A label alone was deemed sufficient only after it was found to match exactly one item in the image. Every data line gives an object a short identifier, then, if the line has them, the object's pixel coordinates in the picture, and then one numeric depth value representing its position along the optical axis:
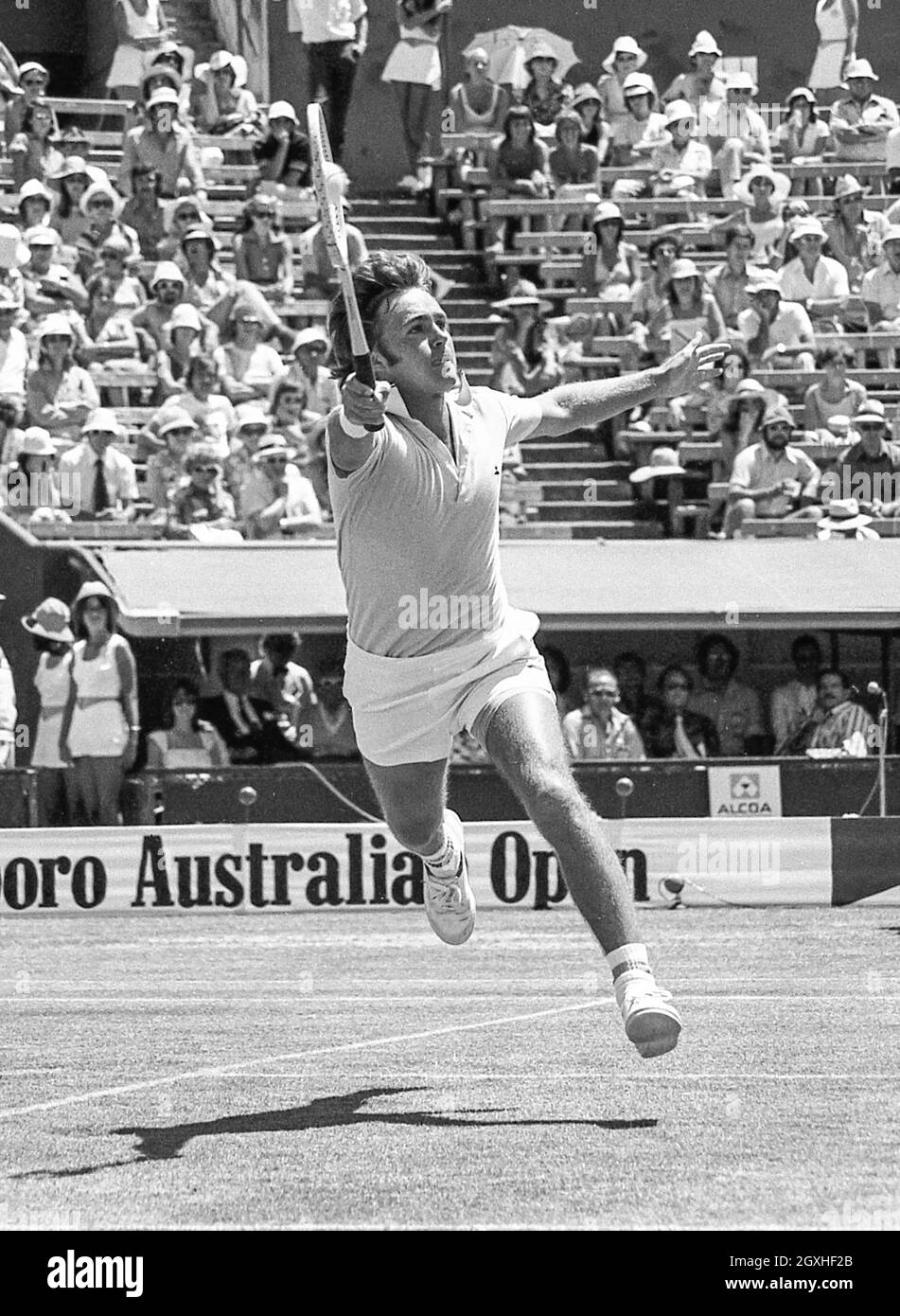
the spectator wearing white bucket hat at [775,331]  20.66
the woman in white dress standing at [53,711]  16.38
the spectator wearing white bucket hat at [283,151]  22.02
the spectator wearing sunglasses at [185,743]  16.98
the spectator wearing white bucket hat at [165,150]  21.23
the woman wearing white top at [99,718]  16.42
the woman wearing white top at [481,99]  23.52
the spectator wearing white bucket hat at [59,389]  18.41
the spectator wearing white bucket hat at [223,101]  22.97
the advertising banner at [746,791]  16.14
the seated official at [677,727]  17.72
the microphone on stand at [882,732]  16.16
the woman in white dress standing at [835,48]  25.75
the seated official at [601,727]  17.03
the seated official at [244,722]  17.17
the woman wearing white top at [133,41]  23.98
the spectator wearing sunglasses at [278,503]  18.33
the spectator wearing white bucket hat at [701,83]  23.77
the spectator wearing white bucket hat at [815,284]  21.47
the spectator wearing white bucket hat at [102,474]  18.06
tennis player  6.27
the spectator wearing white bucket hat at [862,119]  23.64
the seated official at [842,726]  17.52
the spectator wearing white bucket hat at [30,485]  17.75
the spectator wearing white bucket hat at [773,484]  19.06
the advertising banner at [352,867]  14.99
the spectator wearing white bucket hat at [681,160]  22.64
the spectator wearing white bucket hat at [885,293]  21.55
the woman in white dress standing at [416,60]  23.53
